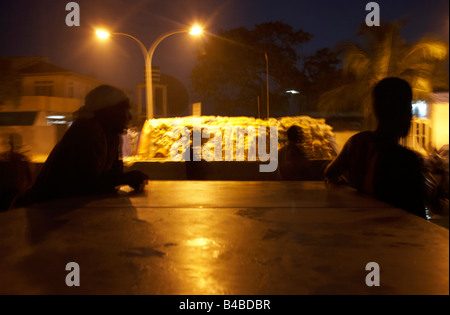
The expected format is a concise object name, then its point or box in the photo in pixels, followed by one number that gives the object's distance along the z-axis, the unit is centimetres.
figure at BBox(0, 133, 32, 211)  254
